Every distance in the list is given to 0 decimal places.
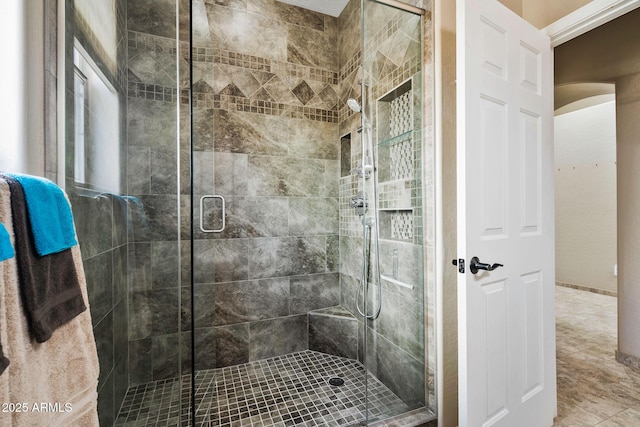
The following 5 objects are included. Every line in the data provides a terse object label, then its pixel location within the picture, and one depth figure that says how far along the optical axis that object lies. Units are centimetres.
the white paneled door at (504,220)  114
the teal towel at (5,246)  51
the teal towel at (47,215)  64
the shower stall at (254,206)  118
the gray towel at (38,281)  60
